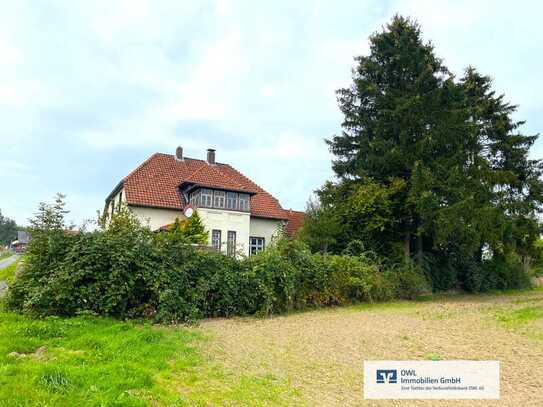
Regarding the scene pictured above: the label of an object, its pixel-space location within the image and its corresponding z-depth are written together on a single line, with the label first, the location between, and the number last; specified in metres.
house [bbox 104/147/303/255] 24.94
